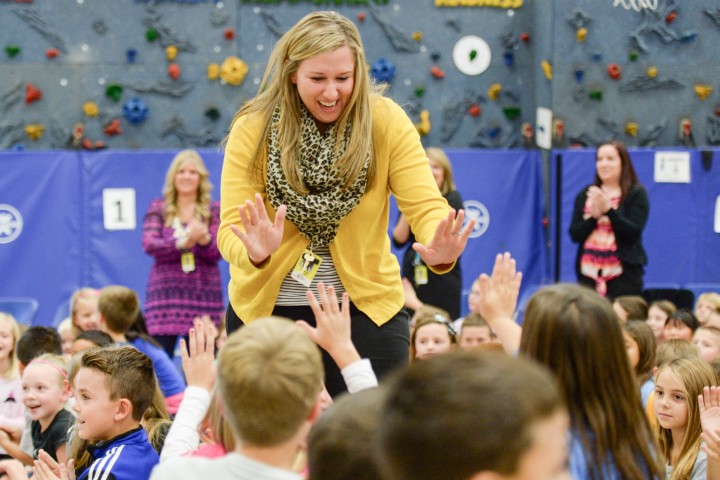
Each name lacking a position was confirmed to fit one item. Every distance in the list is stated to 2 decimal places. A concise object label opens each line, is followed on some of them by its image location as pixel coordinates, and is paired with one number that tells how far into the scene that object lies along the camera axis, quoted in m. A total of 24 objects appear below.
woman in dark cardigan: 10.44
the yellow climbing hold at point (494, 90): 14.71
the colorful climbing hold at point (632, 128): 14.21
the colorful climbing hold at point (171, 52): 14.17
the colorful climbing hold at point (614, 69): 14.07
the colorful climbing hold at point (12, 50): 13.89
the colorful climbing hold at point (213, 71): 14.24
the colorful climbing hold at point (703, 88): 14.24
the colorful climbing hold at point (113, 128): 14.14
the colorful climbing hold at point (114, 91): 14.12
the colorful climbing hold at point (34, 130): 13.99
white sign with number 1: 13.11
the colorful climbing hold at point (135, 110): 14.12
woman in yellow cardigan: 4.78
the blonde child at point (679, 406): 5.79
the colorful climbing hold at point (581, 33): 13.98
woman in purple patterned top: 10.16
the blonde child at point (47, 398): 6.75
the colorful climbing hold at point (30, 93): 13.94
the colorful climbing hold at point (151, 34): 14.11
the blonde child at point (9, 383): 7.50
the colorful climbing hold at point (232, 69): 14.22
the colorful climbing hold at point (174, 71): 14.17
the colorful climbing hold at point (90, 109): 14.09
